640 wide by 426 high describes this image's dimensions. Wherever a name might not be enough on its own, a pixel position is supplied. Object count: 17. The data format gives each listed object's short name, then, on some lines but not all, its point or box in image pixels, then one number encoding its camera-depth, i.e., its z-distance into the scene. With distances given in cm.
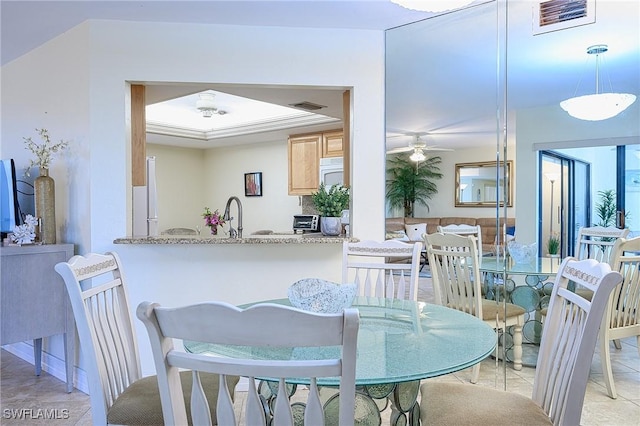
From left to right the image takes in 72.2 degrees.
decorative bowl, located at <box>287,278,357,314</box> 160
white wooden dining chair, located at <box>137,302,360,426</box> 83
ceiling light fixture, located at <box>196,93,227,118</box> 469
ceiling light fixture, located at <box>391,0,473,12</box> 168
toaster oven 564
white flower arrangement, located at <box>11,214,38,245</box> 275
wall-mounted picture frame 679
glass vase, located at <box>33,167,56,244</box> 282
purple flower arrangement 331
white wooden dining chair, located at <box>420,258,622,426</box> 120
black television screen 295
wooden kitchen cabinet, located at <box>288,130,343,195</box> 545
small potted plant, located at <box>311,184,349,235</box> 292
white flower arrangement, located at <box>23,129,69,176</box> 292
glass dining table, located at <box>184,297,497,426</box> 118
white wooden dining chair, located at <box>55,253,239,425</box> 141
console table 262
